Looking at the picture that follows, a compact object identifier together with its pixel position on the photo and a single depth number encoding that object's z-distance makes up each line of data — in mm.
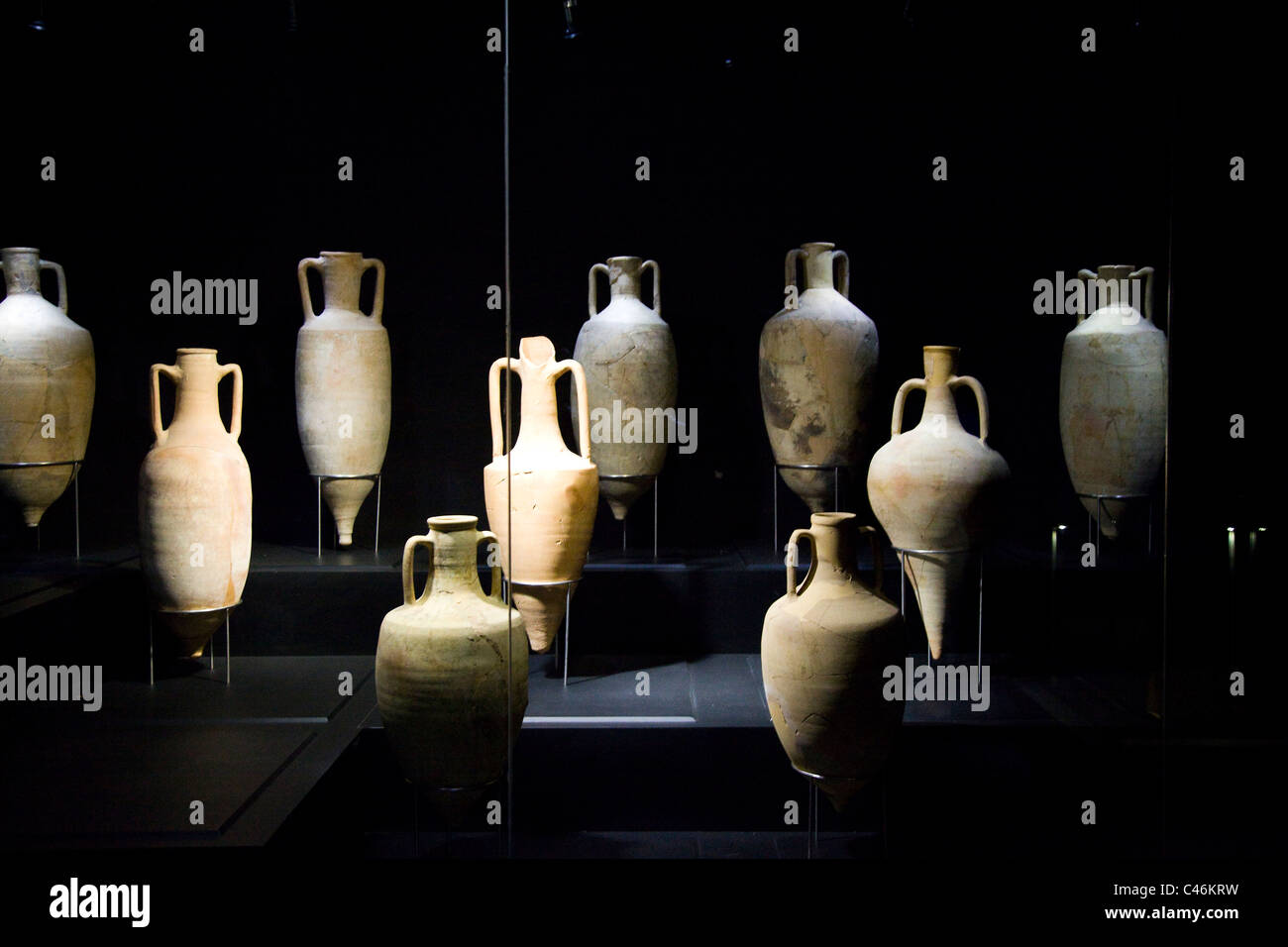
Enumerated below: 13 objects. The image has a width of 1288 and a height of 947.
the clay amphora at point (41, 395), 2689
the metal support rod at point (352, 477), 3325
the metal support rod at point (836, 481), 3441
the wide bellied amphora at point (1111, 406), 2809
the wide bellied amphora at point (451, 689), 2627
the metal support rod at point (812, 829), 2465
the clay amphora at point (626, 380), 3590
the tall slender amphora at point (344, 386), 3375
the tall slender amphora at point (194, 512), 2947
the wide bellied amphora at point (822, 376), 3412
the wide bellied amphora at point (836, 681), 2664
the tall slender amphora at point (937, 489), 3020
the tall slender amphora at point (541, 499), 3150
